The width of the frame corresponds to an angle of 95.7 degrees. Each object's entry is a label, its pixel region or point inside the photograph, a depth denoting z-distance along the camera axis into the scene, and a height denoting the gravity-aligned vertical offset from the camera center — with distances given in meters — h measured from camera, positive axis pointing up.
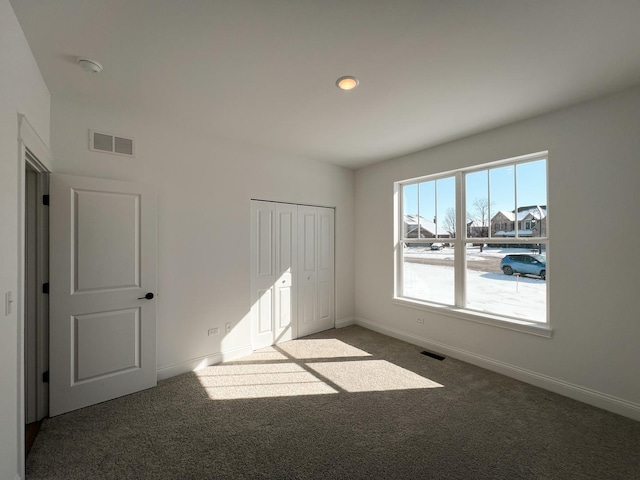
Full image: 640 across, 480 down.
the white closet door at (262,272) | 3.87 -0.42
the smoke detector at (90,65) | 2.04 +1.28
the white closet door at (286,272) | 4.12 -0.44
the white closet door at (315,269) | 4.41 -0.43
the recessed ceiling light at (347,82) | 2.26 +1.27
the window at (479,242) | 3.10 -0.01
